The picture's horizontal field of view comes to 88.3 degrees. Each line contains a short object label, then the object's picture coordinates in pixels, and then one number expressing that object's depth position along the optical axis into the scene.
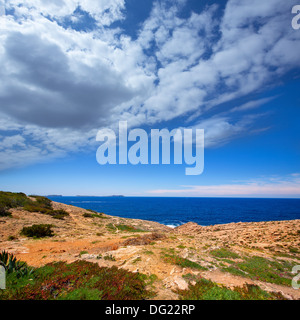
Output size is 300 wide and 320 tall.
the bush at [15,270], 7.23
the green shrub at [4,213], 22.98
